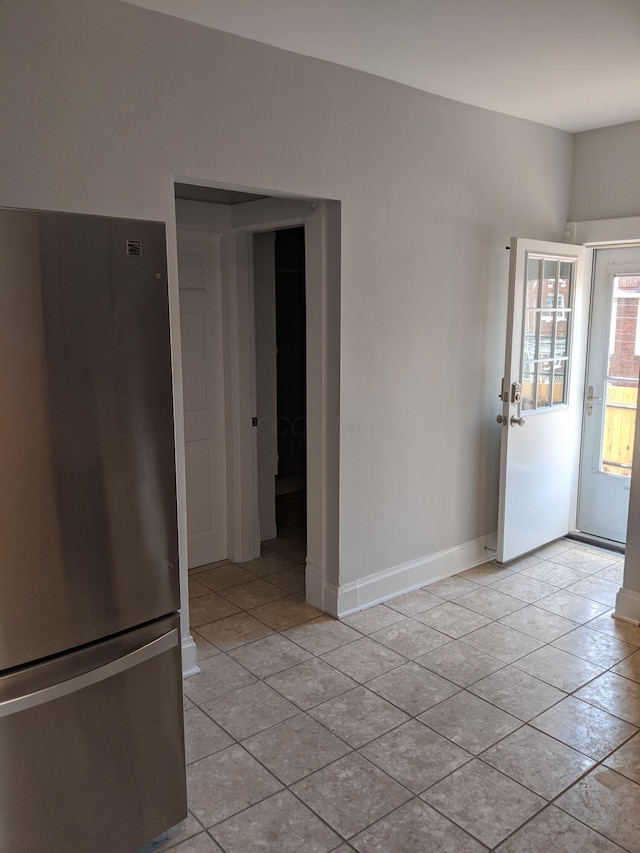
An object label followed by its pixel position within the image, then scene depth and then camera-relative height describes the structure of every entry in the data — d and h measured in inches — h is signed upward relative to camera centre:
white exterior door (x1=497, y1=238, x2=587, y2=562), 157.6 -18.7
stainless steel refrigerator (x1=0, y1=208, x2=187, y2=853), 62.8 -21.7
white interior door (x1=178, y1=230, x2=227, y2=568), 155.3 -17.7
